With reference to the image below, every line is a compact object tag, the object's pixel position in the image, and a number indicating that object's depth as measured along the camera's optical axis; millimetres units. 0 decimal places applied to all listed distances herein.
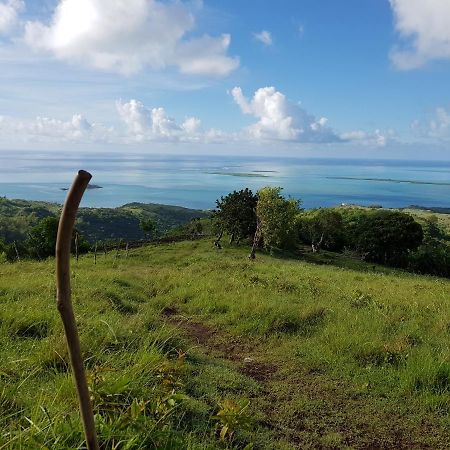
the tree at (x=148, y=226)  56344
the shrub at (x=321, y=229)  46969
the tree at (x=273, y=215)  36469
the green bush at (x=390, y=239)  47656
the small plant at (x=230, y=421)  3656
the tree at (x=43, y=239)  42438
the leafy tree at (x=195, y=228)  52134
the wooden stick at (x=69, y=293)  1346
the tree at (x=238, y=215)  40719
